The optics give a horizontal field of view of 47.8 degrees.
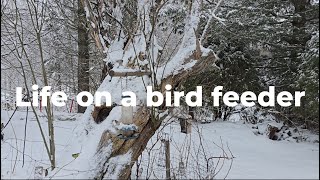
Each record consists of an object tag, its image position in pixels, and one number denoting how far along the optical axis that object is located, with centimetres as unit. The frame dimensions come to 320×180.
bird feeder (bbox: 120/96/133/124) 352
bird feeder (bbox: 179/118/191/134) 495
